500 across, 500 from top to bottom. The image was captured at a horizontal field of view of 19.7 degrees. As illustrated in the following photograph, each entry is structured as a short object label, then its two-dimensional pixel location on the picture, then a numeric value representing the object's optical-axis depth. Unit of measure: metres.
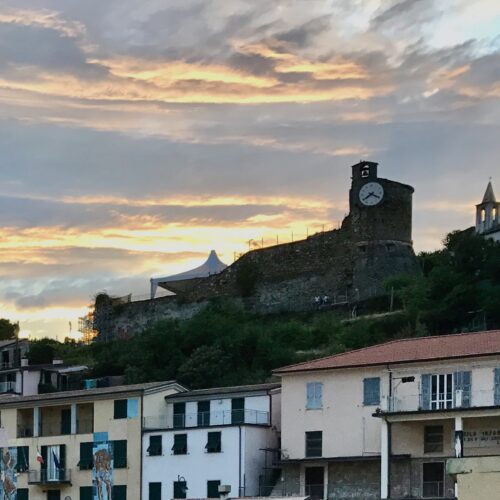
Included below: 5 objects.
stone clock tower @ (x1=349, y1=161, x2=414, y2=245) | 104.75
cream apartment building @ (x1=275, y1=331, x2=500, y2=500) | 58.66
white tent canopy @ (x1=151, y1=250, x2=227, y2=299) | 119.19
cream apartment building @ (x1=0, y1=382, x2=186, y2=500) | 69.31
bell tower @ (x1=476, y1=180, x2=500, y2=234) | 119.31
